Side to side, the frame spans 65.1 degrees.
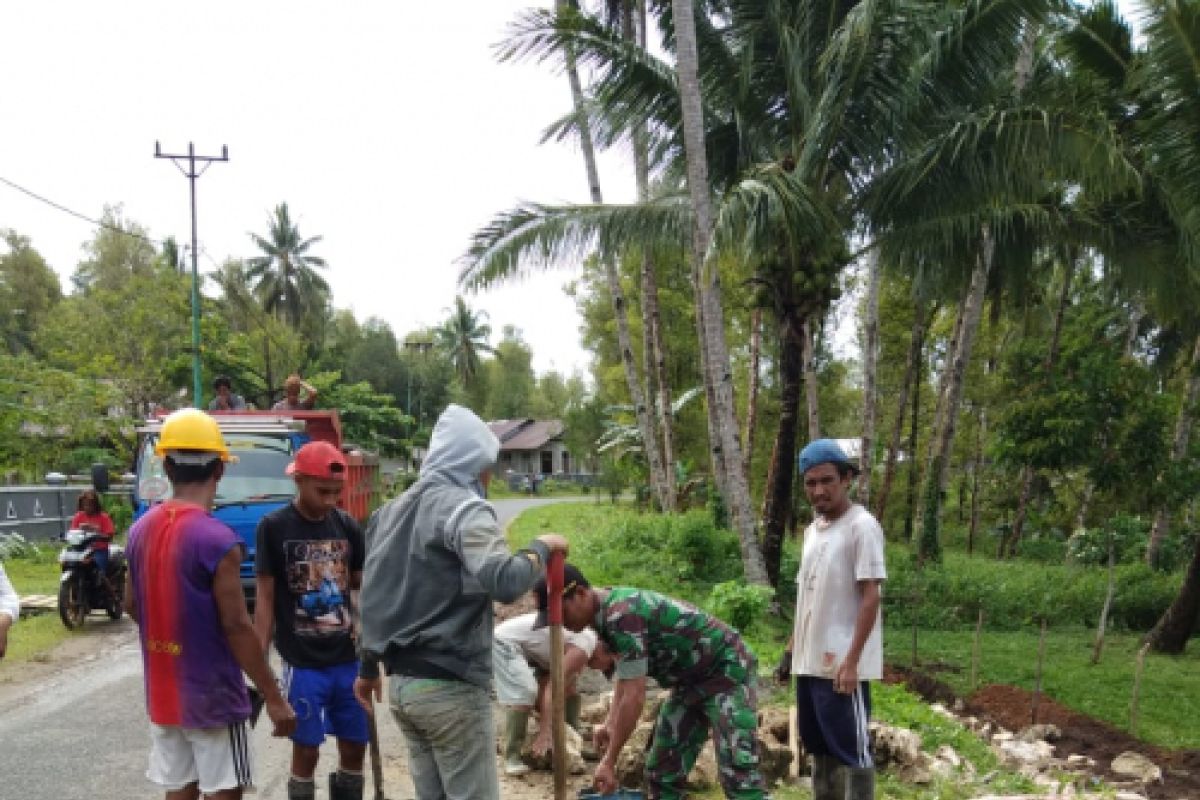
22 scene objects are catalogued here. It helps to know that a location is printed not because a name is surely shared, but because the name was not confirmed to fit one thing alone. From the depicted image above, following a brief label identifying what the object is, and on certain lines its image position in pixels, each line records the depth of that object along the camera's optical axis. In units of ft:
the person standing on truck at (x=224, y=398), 40.55
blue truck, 31.32
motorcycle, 34.65
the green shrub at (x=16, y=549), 52.90
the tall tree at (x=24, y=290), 146.41
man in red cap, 13.47
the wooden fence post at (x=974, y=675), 32.68
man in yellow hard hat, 10.39
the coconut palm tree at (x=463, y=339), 220.43
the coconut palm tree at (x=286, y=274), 177.37
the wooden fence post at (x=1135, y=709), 27.30
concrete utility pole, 78.14
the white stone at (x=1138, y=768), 23.44
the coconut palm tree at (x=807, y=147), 33.71
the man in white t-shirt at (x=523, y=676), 17.75
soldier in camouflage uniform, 13.34
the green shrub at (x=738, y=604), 33.04
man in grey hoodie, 10.45
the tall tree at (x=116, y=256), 148.05
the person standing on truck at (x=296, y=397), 40.60
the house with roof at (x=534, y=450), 217.56
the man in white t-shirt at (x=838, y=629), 13.48
